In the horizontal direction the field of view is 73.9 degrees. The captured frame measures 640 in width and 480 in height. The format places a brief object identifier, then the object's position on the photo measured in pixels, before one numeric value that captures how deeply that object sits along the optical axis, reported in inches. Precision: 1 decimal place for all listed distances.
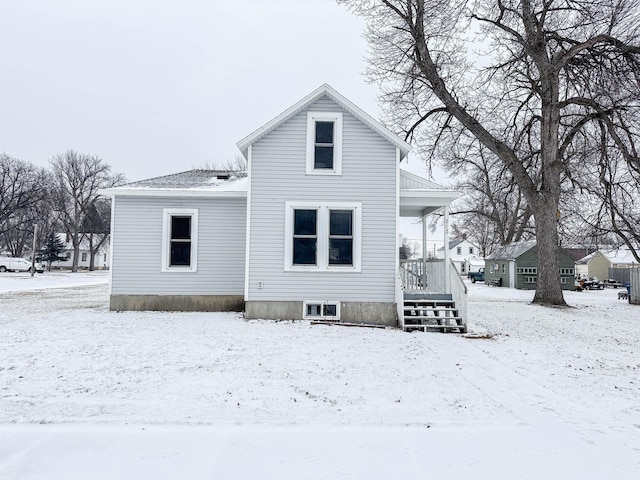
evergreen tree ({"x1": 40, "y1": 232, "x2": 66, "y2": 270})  2175.2
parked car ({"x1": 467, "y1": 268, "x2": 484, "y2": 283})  1726.1
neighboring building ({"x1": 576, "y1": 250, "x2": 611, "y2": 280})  1942.8
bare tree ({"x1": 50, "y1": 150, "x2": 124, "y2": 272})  1946.2
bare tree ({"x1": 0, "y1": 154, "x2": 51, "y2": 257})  1886.1
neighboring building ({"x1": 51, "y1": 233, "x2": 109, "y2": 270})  2586.1
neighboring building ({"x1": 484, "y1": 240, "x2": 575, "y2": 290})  1243.2
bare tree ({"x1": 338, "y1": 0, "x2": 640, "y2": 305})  624.7
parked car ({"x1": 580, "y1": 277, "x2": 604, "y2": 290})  1362.0
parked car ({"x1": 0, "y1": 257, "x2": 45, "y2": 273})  1736.0
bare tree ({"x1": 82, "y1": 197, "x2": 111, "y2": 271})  2075.5
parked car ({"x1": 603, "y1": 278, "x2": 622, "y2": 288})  1529.3
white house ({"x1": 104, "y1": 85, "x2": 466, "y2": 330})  442.9
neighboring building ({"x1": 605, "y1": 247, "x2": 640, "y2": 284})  1612.9
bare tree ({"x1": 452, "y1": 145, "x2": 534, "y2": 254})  1076.5
